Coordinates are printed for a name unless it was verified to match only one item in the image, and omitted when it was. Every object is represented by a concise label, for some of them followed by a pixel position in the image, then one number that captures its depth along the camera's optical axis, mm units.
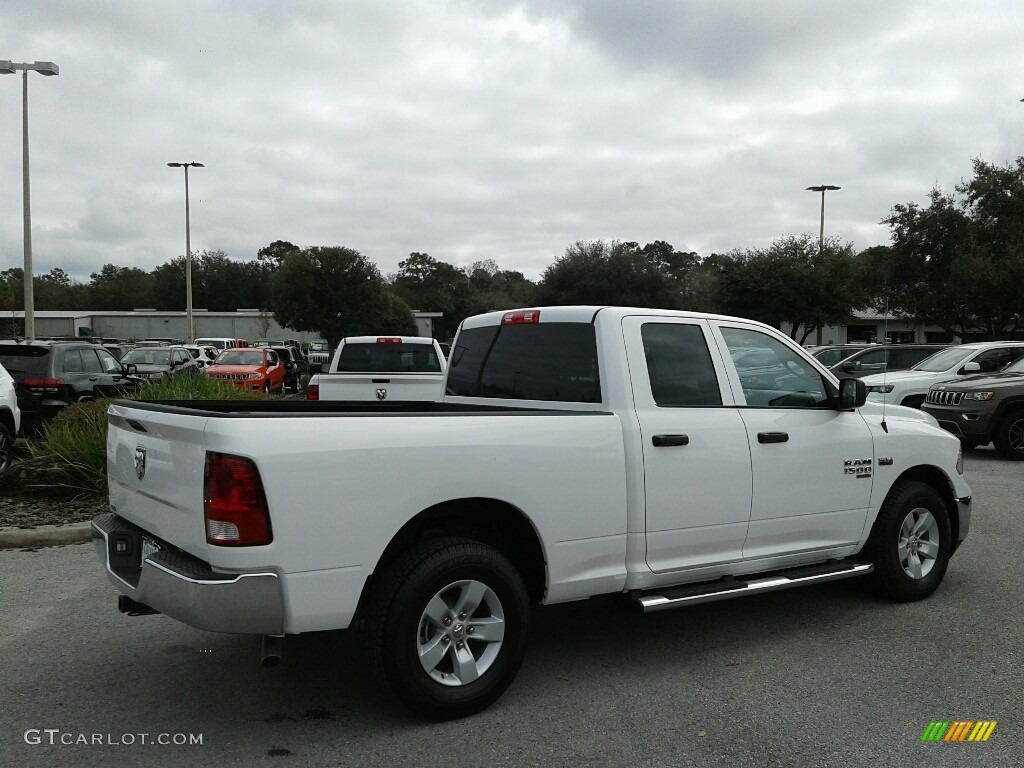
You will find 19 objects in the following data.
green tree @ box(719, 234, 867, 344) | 36219
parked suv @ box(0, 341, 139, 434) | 13250
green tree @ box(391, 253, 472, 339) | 91256
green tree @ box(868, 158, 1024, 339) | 25484
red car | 24864
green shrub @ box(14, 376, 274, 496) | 8719
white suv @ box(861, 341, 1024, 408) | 14719
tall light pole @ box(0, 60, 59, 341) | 21812
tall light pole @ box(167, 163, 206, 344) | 40500
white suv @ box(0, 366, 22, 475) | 10094
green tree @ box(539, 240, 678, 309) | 46062
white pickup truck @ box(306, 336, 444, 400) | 11781
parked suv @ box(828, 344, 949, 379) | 18844
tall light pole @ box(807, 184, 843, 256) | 40141
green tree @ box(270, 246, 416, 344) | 54375
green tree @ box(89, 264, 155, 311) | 101188
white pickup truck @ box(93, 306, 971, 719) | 3557
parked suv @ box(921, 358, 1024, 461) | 12992
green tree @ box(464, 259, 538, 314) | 62812
